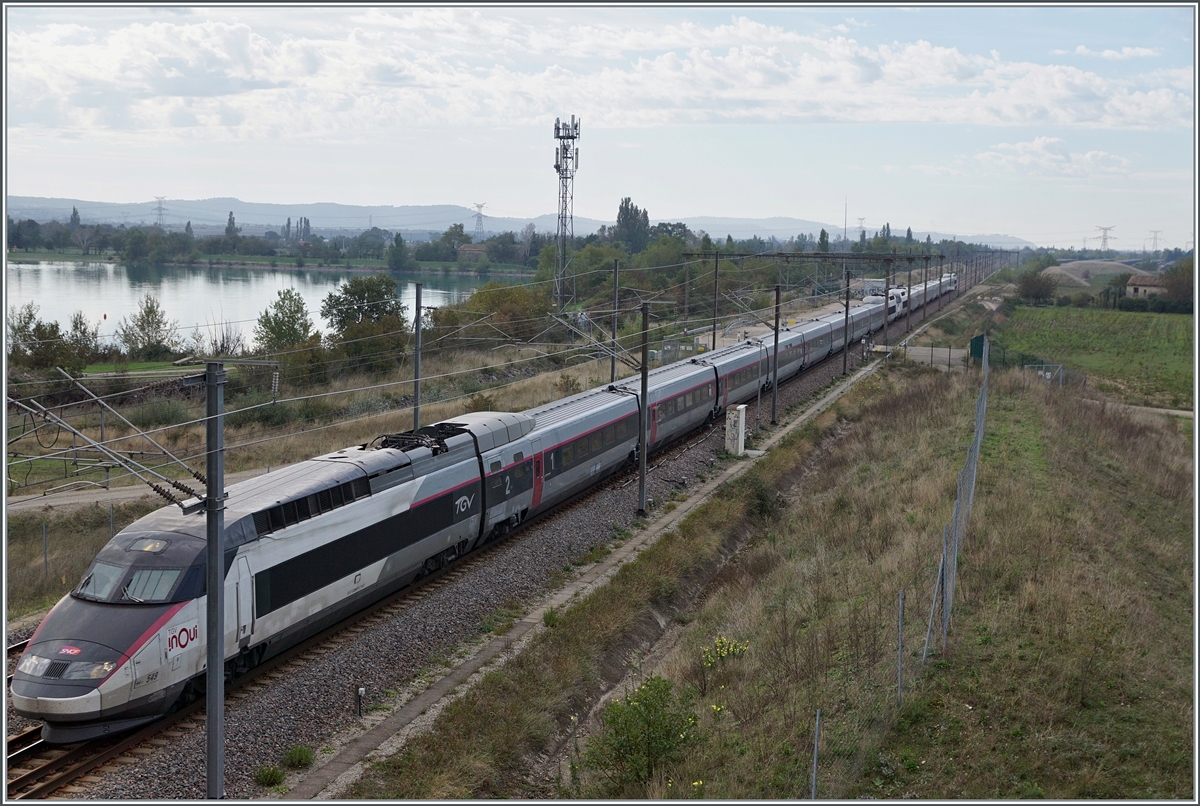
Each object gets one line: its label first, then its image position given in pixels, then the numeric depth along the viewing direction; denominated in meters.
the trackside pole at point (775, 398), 39.69
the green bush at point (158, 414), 39.56
